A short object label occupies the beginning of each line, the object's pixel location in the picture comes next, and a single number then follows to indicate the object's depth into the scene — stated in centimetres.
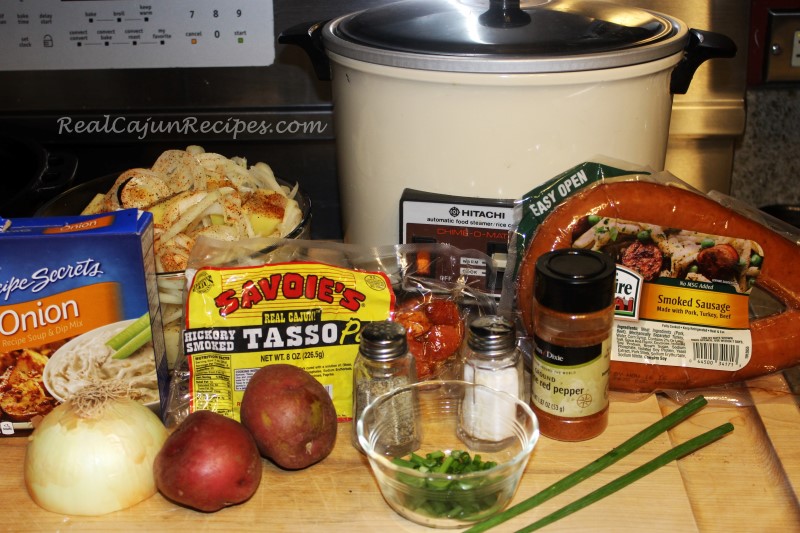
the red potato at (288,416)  81
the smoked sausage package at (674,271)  90
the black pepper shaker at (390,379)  82
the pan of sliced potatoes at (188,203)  96
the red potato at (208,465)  76
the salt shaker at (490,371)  84
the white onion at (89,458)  77
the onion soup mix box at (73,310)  81
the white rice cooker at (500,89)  85
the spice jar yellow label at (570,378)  82
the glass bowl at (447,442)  74
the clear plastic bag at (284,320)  88
